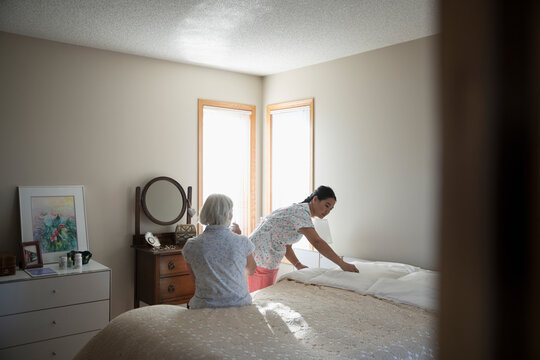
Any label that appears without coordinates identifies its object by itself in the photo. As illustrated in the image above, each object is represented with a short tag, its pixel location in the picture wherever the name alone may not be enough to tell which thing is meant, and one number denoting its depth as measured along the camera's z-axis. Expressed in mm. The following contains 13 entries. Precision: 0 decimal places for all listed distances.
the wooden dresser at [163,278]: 3807
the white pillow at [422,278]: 2654
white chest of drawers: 2982
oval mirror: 4180
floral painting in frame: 3539
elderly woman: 2398
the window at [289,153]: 4527
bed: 1837
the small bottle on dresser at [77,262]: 3424
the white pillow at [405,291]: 2446
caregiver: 3029
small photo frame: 3365
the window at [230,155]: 4617
